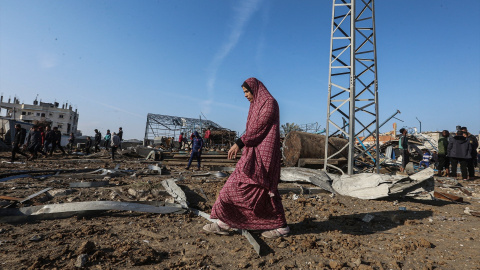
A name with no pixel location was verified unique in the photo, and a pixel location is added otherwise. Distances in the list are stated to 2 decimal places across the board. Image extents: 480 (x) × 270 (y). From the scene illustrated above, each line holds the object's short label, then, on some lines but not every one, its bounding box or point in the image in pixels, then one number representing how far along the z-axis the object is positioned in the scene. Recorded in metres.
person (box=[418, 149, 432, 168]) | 10.58
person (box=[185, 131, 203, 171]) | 8.48
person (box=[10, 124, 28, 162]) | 9.34
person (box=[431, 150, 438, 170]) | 11.12
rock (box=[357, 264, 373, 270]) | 1.95
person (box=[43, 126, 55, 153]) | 12.30
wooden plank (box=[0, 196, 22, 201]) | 3.59
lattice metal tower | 6.12
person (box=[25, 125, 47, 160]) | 9.97
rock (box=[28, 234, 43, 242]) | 2.31
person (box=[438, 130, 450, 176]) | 8.35
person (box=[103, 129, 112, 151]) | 15.17
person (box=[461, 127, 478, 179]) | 7.95
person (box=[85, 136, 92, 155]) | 14.86
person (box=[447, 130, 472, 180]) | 7.39
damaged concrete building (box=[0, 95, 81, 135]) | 47.47
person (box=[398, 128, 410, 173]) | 8.67
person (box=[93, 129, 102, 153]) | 16.42
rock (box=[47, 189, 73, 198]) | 3.97
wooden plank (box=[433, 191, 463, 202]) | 4.85
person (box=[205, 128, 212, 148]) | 20.98
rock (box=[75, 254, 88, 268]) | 1.87
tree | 28.31
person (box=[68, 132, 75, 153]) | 18.45
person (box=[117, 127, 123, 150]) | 14.59
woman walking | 2.49
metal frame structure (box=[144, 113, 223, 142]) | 23.94
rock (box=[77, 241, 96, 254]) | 2.05
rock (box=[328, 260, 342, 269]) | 1.99
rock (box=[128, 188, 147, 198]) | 4.17
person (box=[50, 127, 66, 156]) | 12.60
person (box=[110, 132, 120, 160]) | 11.09
